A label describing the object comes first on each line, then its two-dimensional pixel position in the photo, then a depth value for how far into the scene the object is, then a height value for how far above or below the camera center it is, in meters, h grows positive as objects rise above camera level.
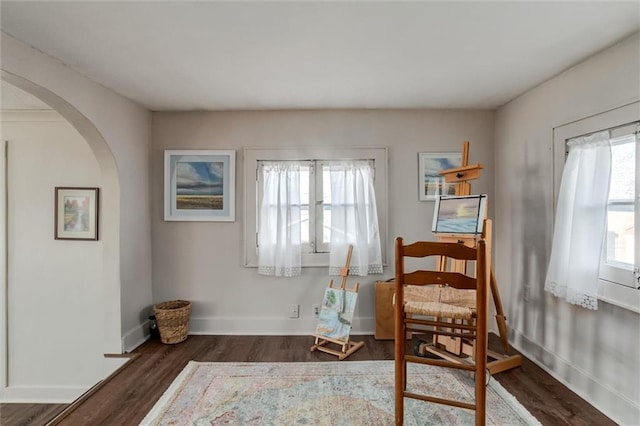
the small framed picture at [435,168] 3.34 +0.49
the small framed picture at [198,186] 3.37 +0.29
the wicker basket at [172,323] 3.05 -1.08
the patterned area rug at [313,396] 1.97 -1.29
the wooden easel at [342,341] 2.81 -1.18
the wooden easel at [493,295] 2.51 -0.72
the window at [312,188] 3.34 +0.27
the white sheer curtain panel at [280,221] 3.27 -0.08
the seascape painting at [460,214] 2.42 +0.00
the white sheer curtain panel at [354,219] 3.24 -0.06
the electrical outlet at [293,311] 3.35 -1.05
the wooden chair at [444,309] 1.73 -0.58
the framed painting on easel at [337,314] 2.88 -0.95
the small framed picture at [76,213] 3.12 -0.01
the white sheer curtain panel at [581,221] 2.03 -0.05
